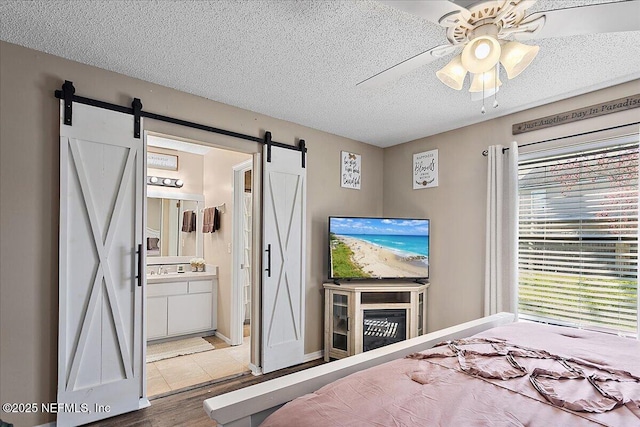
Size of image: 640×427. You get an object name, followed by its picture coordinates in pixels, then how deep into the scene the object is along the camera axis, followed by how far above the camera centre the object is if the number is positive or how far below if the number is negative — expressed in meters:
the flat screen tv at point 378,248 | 3.75 -0.32
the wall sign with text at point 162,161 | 4.62 +0.75
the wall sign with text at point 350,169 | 4.16 +0.59
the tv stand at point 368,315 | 3.58 -1.01
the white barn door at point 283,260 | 3.40 -0.43
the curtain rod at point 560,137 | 2.62 +0.69
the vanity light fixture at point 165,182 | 4.57 +0.48
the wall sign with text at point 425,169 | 3.95 +0.57
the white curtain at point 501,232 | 3.14 -0.12
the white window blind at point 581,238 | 2.58 -0.15
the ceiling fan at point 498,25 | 1.25 +0.76
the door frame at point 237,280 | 4.23 -0.77
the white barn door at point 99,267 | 2.34 -0.36
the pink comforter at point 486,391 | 1.17 -0.66
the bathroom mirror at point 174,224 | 4.59 -0.09
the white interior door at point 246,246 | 4.41 -0.38
